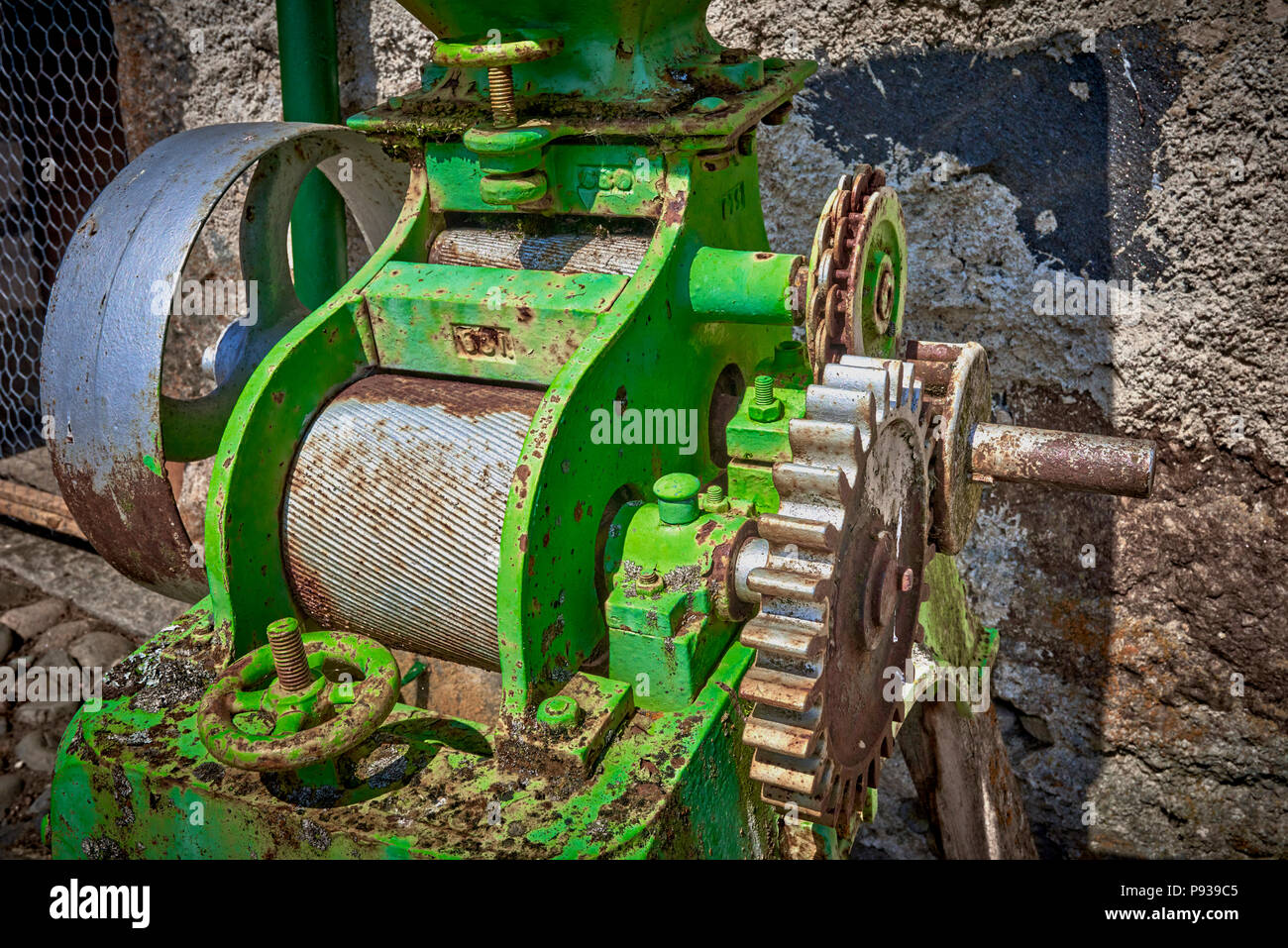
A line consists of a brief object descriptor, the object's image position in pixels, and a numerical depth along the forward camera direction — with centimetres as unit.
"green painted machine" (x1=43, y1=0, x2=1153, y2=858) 144
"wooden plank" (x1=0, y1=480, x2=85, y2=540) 375
